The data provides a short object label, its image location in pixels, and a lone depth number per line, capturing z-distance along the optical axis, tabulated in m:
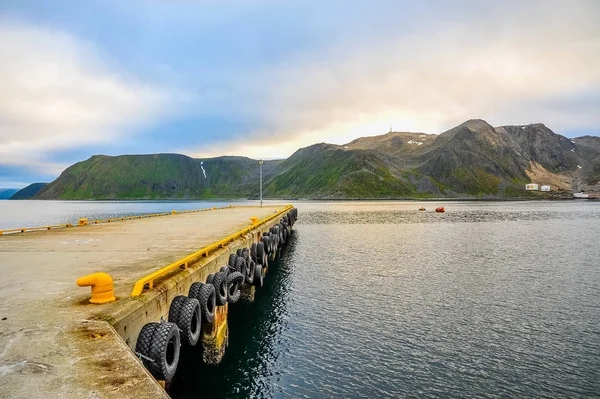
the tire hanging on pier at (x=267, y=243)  31.21
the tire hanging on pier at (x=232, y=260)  19.67
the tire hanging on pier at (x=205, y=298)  12.79
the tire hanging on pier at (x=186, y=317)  10.97
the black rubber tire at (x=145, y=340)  8.33
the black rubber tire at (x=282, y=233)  44.33
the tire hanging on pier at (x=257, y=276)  23.27
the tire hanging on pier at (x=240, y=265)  19.58
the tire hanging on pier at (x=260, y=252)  26.84
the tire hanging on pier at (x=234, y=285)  16.22
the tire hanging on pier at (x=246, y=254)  22.23
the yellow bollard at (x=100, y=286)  8.99
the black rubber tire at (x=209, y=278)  15.35
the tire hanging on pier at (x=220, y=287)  14.98
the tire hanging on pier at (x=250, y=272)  21.90
